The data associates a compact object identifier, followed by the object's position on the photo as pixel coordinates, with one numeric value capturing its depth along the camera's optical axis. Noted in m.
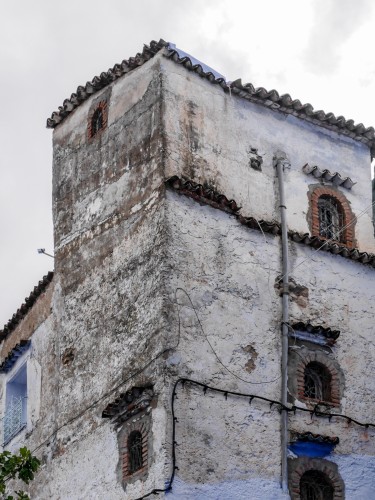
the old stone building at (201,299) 19.28
